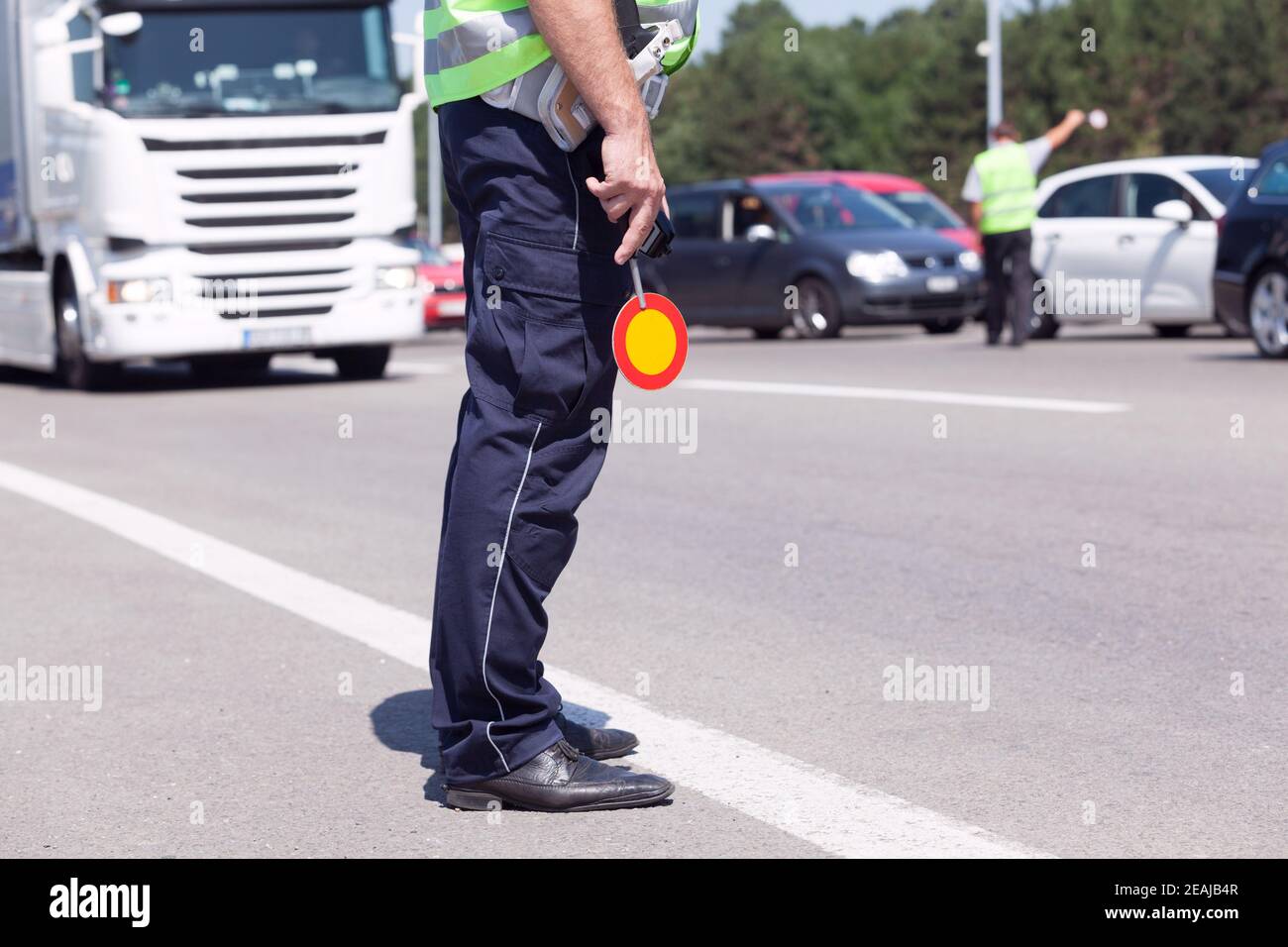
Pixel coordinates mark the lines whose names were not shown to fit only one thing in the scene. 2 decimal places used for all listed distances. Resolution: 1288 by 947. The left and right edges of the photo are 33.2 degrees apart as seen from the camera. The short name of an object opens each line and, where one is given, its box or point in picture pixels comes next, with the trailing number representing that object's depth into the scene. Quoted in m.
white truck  15.84
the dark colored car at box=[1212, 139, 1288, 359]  14.97
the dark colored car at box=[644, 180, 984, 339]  21.47
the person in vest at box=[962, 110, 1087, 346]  18.62
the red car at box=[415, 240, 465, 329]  28.52
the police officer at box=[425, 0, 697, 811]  3.95
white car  18.47
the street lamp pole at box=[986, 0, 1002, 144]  41.03
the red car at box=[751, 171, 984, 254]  24.38
